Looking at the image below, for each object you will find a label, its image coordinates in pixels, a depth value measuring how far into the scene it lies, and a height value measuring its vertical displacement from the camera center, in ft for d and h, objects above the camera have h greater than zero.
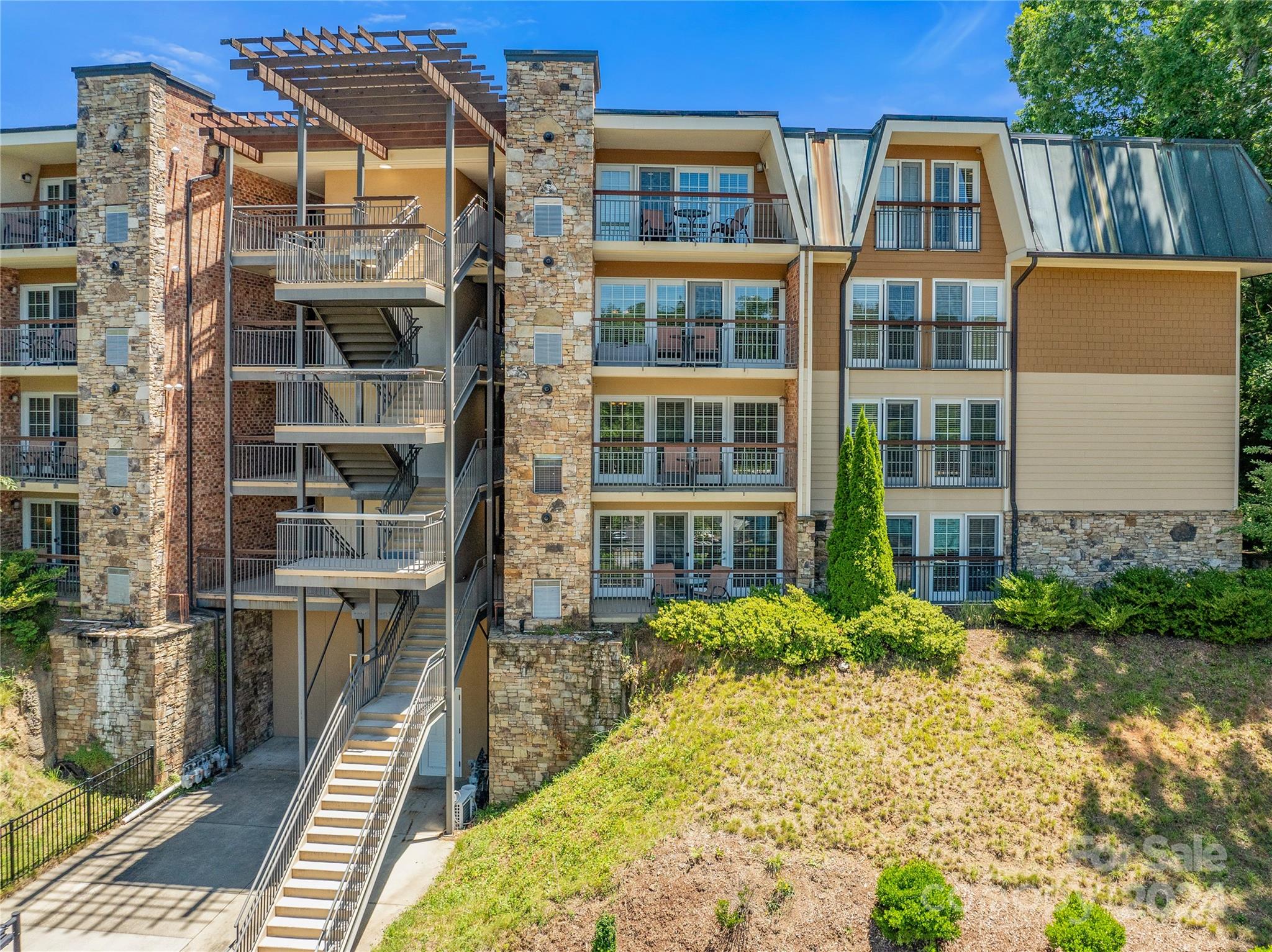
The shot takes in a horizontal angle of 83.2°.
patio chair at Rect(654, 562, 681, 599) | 51.57 -8.27
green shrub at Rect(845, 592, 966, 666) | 45.29 -10.47
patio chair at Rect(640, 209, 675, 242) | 52.70 +18.00
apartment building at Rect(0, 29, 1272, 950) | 46.80 +6.86
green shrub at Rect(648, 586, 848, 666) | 44.86 -10.15
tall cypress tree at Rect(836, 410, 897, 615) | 47.16 -4.42
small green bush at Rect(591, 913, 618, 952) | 31.73 -20.90
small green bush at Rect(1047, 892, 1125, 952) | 29.96 -19.44
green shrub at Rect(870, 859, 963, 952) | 30.60 -18.97
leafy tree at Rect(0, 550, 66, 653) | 49.14 -9.20
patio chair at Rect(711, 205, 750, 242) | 53.01 +18.02
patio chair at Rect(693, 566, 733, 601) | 51.34 -8.23
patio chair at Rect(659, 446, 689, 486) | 52.54 +0.20
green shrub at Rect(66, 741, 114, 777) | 47.80 -19.60
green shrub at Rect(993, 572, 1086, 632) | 48.49 -9.10
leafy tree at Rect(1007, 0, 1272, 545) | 57.21 +35.38
